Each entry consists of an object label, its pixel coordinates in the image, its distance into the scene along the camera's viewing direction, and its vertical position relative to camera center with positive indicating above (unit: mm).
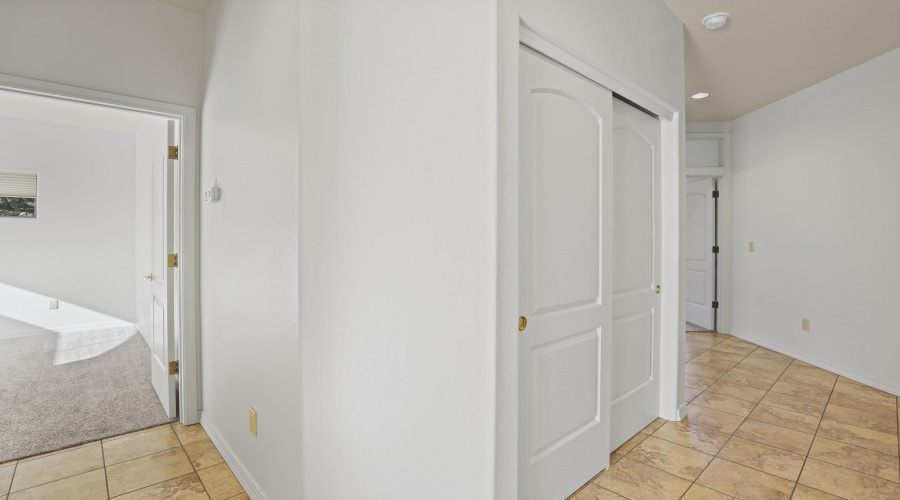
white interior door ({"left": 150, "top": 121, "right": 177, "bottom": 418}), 2635 -260
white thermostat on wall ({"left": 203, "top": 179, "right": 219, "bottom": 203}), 2254 +312
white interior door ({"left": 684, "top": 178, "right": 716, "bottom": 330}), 5051 -29
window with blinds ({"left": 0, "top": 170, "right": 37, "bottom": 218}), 4691 +635
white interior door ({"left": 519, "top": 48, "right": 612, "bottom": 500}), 1555 -117
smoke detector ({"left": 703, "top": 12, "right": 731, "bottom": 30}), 2549 +1435
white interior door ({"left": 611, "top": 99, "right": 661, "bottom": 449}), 2207 -122
